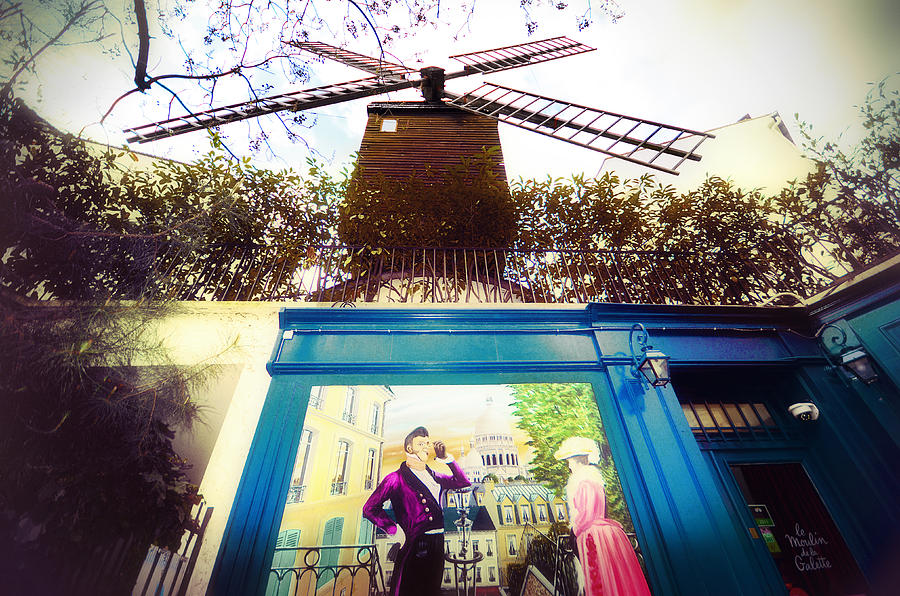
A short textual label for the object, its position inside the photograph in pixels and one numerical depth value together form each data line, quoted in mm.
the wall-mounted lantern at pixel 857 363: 4355
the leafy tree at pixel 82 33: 3807
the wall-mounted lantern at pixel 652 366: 3986
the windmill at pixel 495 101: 7760
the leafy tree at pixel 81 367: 2996
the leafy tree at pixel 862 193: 5656
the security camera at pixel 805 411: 4543
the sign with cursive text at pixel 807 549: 3998
